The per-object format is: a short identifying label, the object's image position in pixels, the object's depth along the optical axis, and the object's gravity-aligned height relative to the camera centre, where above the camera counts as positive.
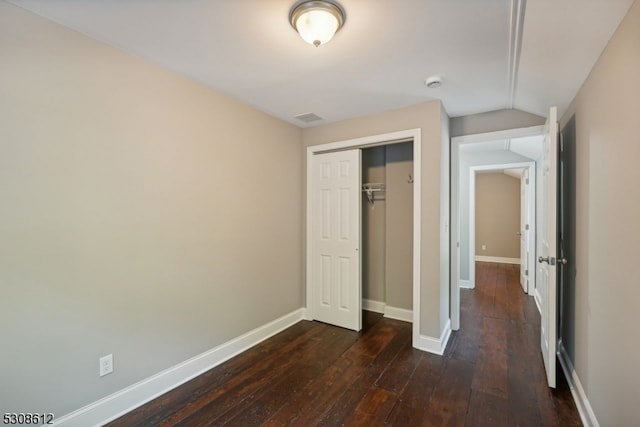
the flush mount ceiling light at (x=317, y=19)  1.44 +1.02
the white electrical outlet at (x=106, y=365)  1.82 -0.98
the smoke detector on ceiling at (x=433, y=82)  2.23 +1.05
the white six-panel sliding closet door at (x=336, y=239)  3.28 -0.32
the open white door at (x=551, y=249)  2.13 -0.29
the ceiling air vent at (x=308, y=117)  3.14 +1.07
